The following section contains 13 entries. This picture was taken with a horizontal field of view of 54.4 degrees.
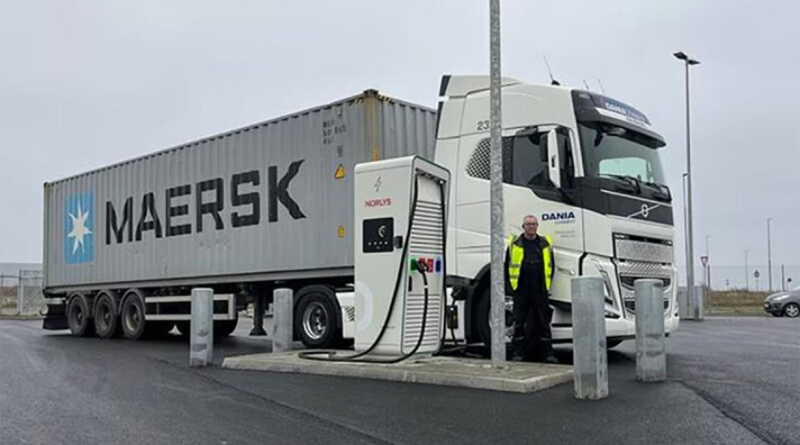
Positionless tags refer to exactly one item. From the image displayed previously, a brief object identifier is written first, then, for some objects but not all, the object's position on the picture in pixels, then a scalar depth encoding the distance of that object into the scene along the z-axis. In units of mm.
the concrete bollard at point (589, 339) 6828
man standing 9086
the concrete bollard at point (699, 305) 23781
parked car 26750
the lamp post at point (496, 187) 8086
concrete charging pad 7336
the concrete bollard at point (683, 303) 24877
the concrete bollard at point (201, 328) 10172
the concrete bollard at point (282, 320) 11055
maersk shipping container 11461
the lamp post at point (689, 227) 24078
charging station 8875
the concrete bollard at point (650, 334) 7855
